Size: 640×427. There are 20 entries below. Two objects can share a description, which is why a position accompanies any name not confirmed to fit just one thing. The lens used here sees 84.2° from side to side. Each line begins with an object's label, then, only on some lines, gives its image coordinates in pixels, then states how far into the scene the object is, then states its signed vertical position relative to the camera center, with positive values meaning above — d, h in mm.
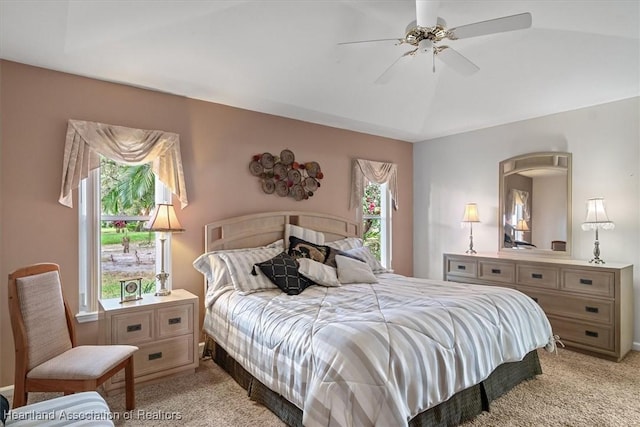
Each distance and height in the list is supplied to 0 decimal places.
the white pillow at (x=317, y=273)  3342 -587
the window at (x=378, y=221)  5324 -150
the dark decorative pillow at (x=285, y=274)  3104 -571
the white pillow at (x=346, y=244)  4242 -398
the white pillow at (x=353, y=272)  3529 -612
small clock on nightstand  2928 -661
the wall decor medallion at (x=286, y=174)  4086 +446
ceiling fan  2135 +1190
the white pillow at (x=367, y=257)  3939 -521
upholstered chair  2057 -883
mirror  4109 +87
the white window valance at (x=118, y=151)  2930 +535
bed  1780 -790
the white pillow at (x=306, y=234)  4090 -265
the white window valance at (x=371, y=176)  4957 +505
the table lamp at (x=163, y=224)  3098 -112
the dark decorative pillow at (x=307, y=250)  3693 -414
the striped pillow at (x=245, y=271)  3105 -541
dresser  3324 -860
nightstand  2695 -960
